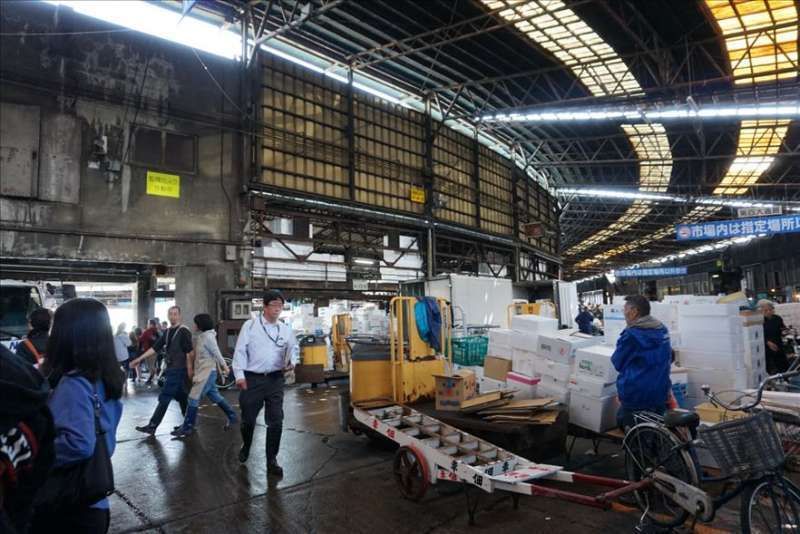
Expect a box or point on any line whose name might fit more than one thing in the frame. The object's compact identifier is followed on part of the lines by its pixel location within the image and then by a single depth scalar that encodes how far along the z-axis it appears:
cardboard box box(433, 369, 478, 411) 5.78
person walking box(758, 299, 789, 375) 8.69
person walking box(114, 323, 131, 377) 11.30
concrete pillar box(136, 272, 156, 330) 13.20
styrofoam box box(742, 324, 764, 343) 6.75
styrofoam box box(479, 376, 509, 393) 6.48
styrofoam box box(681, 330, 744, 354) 6.34
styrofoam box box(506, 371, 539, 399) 6.06
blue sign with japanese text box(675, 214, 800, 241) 17.11
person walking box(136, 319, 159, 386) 12.23
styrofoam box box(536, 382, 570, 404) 5.79
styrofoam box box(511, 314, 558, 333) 6.28
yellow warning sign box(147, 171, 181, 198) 12.23
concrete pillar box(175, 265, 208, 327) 12.51
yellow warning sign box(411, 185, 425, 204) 18.28
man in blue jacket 4.23
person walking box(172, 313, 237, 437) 7.23
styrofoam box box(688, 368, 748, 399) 6.29
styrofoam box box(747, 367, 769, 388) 6.63
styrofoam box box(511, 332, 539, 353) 6.14
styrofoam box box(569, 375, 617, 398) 5.42
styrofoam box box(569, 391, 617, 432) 5.39
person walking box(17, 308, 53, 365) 5.43
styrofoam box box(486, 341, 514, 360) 6.65
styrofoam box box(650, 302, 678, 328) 7.24
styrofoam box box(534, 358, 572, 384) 5.82
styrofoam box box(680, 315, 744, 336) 6.38
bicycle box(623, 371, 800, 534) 2.98
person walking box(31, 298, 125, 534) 1.97
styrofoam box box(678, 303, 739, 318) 6.39
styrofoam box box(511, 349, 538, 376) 6.20
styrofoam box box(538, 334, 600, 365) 5.81
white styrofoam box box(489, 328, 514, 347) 6.65
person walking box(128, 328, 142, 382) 13.73
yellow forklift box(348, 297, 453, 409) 6.70
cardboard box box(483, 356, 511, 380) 6.50
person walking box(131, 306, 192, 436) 7.26
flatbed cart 3.53
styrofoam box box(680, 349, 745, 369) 6.31
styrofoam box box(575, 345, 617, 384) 5.41
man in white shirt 5.39
